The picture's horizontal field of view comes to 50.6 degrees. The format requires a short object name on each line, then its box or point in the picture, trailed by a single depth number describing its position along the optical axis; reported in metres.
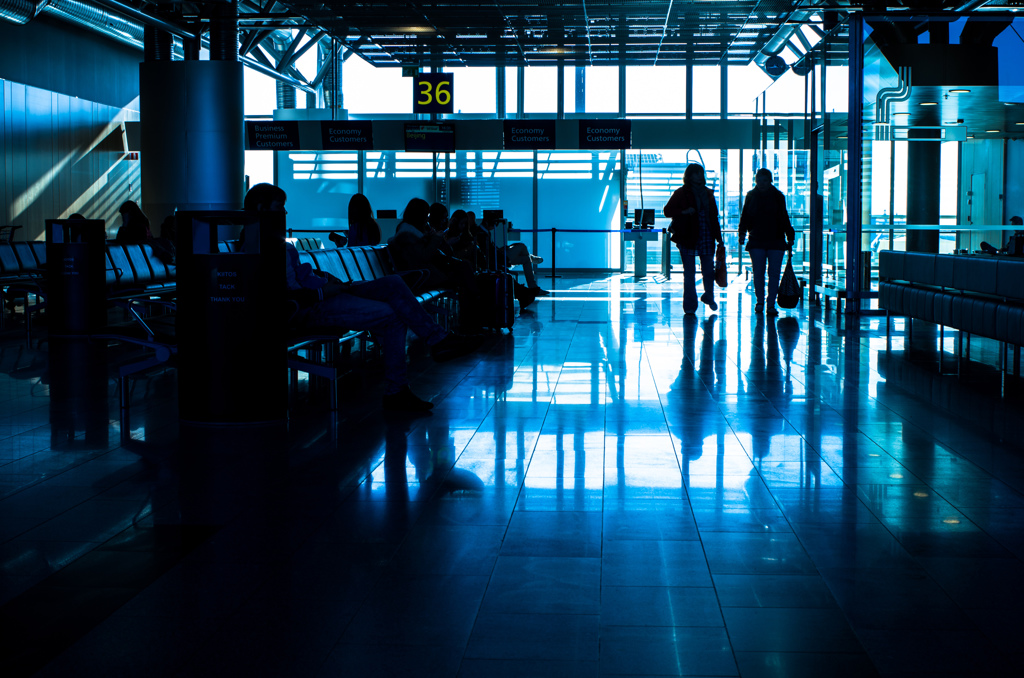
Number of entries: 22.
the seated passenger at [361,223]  9.72
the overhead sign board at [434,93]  19.17
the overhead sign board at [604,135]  21.89
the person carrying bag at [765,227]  12.02
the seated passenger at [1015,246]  8.79
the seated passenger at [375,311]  5.88
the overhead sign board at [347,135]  22.16
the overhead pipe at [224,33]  17.17
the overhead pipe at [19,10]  12.91
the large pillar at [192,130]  16.92
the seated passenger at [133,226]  13.13
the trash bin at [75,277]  9.59
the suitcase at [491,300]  10.02
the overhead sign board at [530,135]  21.98
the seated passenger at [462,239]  10.92
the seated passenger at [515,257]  12.12
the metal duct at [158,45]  18.11
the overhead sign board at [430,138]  21.36
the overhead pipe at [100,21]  16.80
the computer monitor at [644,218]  21.69
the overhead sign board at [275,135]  22.66
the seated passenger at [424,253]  9.02
